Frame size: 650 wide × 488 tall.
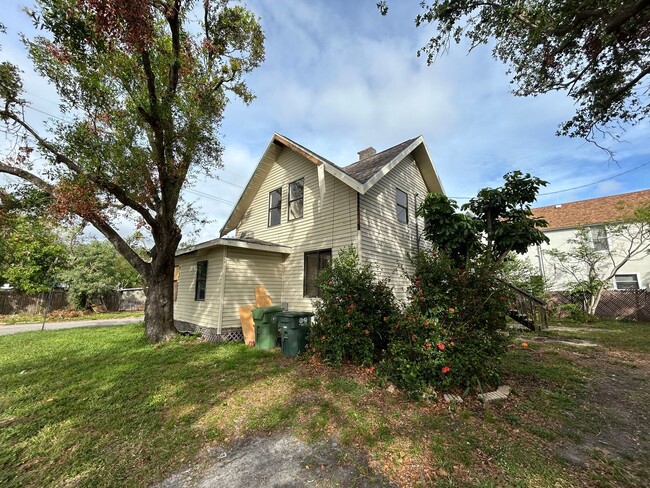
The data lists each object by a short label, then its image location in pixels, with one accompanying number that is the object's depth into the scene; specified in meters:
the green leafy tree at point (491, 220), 7.80
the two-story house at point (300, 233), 8.43
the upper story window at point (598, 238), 16.37
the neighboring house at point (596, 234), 15.57
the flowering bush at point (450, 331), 4.25
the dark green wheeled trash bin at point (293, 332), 6.88
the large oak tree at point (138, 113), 6.27
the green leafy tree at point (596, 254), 13.94
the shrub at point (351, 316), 5.75
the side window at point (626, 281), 15.59
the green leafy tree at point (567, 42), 5.57
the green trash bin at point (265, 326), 7.67
